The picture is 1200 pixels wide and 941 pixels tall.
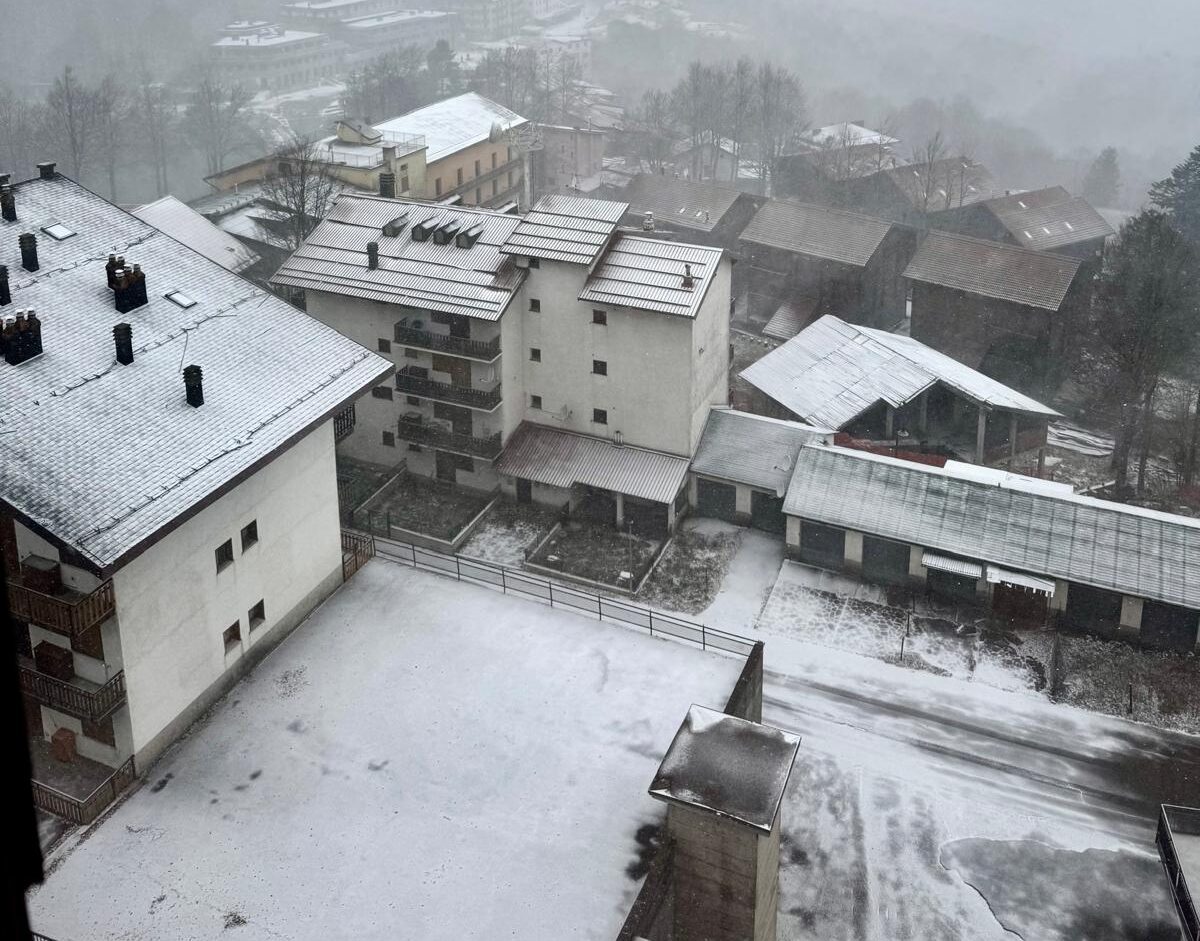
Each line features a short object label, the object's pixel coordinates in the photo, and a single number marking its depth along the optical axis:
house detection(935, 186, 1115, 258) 81.50
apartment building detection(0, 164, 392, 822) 27.45
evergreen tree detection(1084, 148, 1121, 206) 121.56
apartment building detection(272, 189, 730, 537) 49.00
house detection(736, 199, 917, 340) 72.88
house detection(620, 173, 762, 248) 82.88
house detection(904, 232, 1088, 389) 65.69
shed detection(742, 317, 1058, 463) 54.88
